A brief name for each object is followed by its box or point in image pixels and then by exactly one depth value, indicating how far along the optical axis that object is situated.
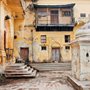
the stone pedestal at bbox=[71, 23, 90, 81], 5.09
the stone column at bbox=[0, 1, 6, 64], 7.67
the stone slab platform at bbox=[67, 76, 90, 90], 4.17
